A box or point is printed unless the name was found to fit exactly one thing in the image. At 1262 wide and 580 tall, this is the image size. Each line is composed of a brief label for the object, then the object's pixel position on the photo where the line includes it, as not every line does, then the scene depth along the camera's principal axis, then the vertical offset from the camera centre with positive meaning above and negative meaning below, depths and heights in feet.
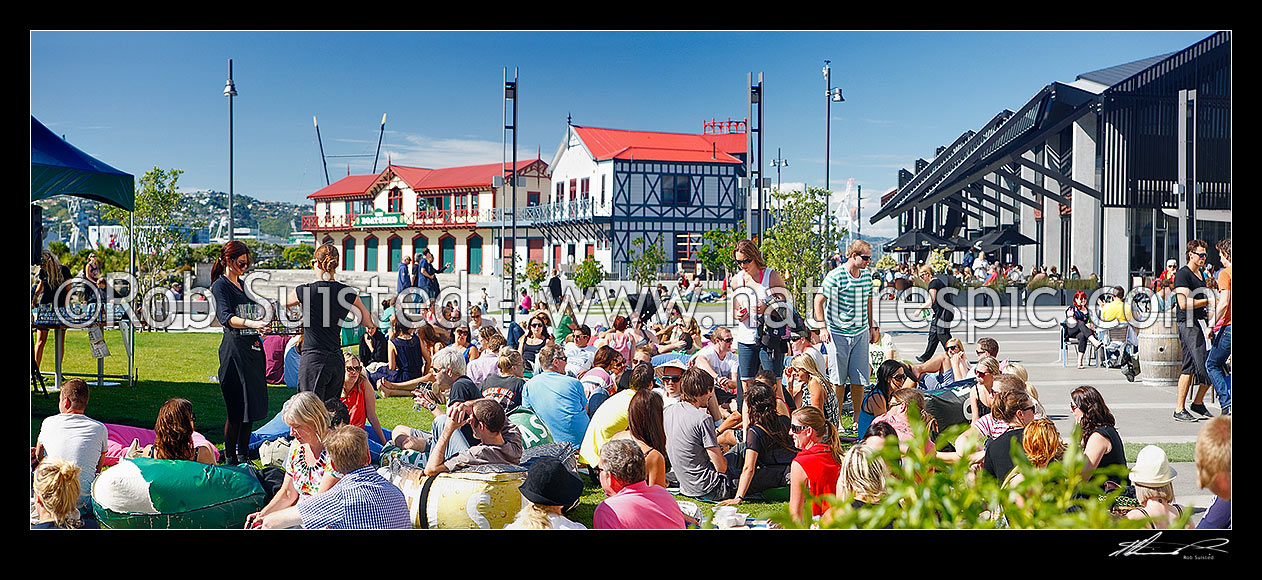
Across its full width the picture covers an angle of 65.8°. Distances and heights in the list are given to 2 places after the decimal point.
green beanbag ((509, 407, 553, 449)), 19.47 -2.87
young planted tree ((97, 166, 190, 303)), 52.08 +3.39
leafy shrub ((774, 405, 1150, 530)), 8.61 -1.97
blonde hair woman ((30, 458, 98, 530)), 14.14 -3.04
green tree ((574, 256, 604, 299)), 93.82 +1.14
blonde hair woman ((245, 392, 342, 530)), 14.83 -2.65
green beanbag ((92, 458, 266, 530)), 14.88 -3.25
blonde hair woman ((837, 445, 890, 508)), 13.17 -2.60
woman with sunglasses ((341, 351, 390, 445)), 21.36 -2.50
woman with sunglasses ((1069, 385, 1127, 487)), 15.48 -2.28
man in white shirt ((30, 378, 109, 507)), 16.46 -2.66
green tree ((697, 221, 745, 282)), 91.45 +3.49
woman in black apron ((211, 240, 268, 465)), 18.93 -1.29
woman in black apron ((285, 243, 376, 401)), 19.75 -0.78
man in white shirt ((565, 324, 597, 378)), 28.61 -2.07
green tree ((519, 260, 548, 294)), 98.73 +1.30
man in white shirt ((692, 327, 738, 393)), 27.07 -2.04
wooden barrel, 30.17 -2.06
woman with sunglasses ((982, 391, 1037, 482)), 15.12 -2.28
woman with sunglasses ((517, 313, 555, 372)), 32.09 -1.79
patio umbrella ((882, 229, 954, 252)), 96.37 +4.64
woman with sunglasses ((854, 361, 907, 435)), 21.79 -2.42
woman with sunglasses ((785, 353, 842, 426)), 22.36 -2.24
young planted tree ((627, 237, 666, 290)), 100.27 +2.19
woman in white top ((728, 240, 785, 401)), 23.03 -0.33
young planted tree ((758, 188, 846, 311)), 44.37 +1.98
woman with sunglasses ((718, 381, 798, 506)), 17.92 -2.99
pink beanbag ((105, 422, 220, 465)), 18.43 -3.22
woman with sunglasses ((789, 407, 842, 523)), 14.89 -2.68
